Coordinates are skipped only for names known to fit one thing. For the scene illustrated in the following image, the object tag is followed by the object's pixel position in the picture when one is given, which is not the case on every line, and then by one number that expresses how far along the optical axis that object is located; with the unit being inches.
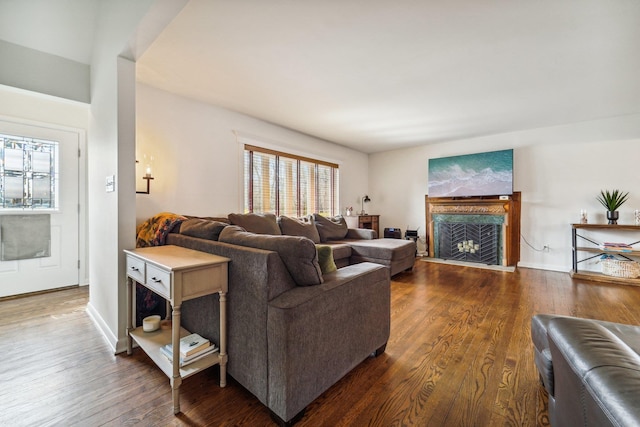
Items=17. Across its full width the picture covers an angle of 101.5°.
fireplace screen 186.1
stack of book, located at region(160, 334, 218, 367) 58.1
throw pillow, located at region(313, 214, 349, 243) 177.2
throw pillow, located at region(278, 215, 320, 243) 153.1
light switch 77.7
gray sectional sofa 49.3
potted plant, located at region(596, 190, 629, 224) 151.0
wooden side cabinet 209.9
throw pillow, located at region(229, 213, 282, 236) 131.1
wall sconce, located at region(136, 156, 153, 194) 113.0
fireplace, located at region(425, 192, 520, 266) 182.9
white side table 53.4
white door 119.8
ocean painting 183.9
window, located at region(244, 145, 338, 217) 159.8
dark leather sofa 21.7
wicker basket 142.2
